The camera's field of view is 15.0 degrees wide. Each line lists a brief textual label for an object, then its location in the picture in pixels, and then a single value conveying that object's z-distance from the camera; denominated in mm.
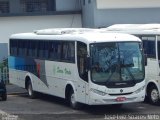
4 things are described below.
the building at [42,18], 34656
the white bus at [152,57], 22281
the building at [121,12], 33288
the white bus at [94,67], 20188
